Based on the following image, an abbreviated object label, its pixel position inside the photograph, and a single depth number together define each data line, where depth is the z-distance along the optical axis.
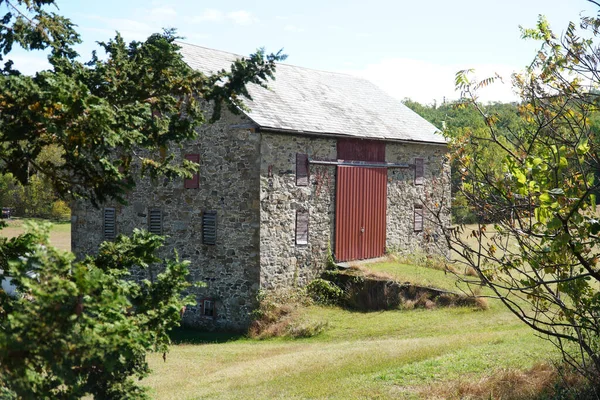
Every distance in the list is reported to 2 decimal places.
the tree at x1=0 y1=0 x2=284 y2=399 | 5.20
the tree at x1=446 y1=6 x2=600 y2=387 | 5.67
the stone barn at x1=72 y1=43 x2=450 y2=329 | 18.39
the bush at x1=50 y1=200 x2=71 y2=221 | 50.38
